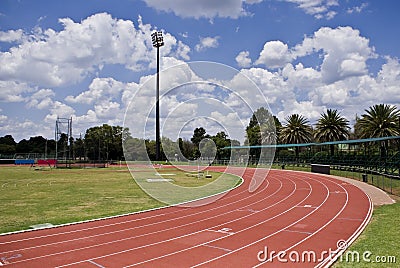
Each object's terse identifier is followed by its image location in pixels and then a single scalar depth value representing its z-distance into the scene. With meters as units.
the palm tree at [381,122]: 44.69
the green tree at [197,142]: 61.81
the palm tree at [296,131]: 66.88
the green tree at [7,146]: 109.01
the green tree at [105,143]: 72.19
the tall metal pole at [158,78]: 73.95
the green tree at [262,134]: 78.64
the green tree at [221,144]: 73.06
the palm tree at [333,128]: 56.59
